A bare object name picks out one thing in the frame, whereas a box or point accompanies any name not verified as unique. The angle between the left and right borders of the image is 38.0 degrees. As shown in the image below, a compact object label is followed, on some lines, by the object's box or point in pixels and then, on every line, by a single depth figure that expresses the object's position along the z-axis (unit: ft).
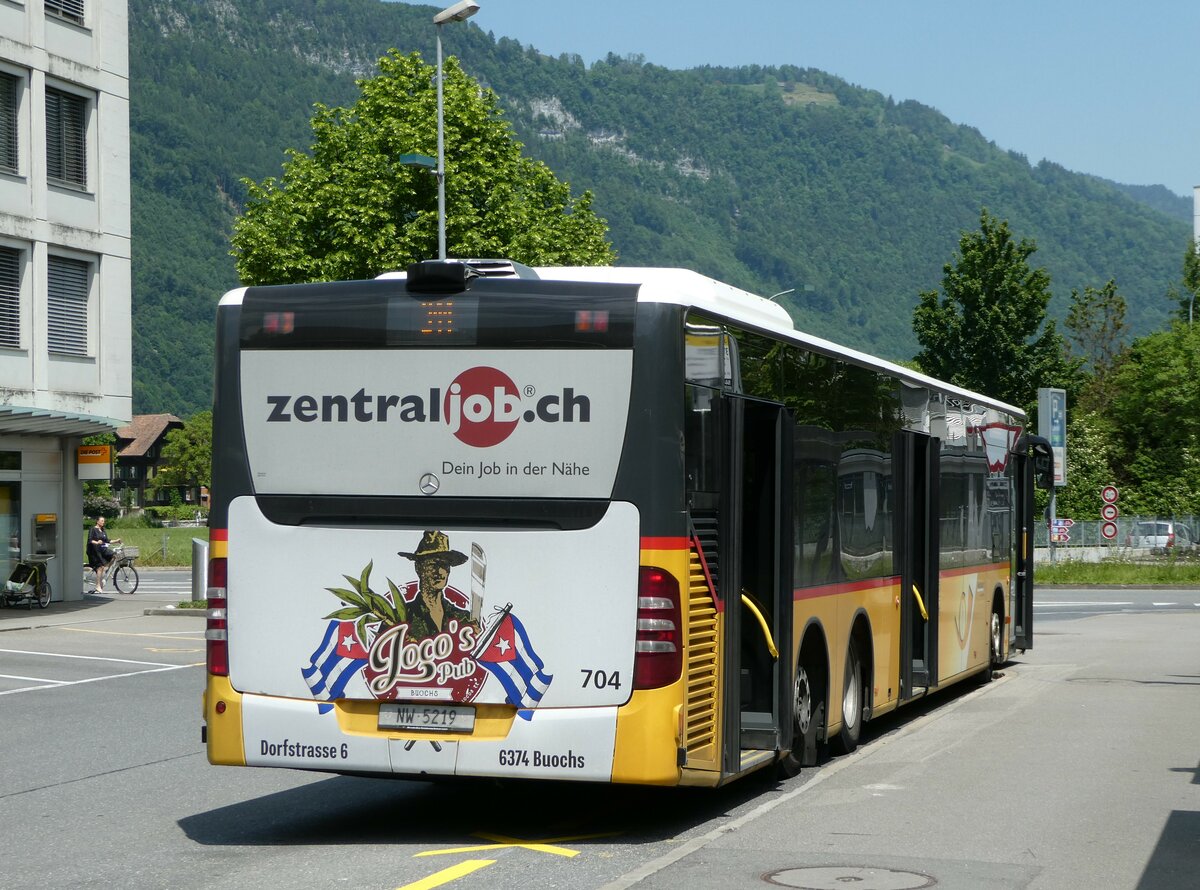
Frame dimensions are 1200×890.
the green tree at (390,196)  124.47
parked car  200.44
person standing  132.98
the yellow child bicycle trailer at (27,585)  102.89
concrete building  104.06
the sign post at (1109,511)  154.71
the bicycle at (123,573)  130.21
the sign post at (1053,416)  165.27
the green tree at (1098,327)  290.35
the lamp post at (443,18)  101.86
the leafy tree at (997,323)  226.58
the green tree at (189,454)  498.28
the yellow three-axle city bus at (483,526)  28.84
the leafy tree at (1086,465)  228.43
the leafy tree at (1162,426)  215.92
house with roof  548.72
